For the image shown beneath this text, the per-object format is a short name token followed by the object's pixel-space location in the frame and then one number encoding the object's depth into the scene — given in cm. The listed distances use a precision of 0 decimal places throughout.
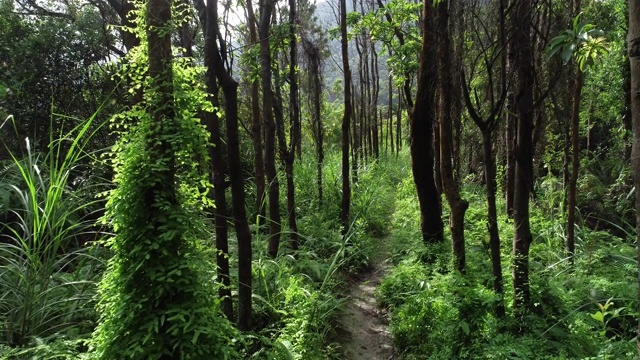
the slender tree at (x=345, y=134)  757
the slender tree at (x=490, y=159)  371
